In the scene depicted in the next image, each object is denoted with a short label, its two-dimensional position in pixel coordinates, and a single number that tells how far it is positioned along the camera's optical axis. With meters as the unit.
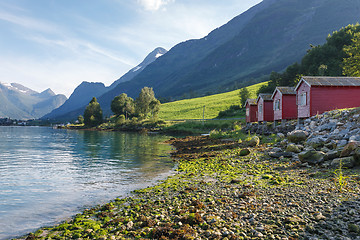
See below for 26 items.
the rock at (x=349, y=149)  15.71
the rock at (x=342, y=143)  18.31
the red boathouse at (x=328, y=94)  32.75
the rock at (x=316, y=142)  20.66
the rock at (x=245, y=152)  23.33
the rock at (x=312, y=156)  17.15
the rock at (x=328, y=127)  23.86
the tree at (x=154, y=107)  107.69
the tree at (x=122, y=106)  131.50
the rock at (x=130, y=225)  8.85
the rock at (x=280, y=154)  20.42
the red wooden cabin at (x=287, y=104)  40.03
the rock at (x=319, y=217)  8.40
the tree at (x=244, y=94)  93.78
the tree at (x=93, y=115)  146.12
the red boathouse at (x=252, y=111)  55.45
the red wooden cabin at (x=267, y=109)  47.12
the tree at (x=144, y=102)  115.88
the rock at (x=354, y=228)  7.42
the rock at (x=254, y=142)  28.28
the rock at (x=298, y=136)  24.34
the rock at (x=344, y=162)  15.05
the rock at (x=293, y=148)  20.98
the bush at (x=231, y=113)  88.82
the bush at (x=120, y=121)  119.19
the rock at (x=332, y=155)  16.98
